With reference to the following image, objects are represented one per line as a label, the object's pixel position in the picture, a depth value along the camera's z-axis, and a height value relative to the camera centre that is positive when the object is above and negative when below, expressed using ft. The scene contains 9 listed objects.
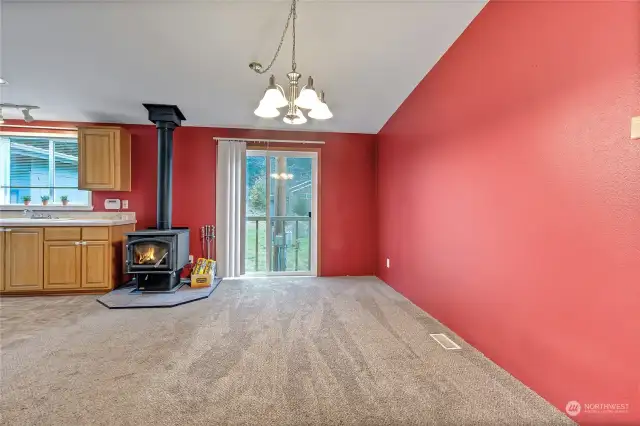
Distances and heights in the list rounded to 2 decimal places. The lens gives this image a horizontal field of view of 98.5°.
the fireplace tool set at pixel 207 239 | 14.29 -1.33
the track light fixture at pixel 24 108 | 11.45 +4.44
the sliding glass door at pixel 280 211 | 14.96 +0.14
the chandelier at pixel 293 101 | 6.05 +2.52
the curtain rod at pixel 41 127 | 12.92 +4.07
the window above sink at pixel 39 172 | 13.12 +2.01
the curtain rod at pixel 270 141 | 14.08 +3.81
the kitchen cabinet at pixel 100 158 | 12.40 +2.52
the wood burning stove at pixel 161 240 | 11.56 -1.15
